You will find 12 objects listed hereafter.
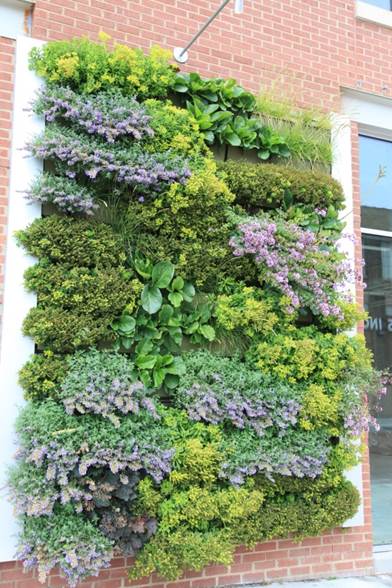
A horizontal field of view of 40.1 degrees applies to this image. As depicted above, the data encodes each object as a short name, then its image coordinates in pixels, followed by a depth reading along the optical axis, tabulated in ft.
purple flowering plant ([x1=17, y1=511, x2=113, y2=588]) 11.30
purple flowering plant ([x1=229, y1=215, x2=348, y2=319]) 14.51
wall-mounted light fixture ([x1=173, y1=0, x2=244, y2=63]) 14.99
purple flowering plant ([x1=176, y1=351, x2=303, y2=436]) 13.51
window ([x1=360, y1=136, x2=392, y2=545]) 18.02
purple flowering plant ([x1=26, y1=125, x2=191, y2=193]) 12.80
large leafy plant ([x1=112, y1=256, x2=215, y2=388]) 13.38
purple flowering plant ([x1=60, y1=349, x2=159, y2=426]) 11.91
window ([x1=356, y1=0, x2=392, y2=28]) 19.33
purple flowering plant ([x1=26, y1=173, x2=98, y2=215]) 12.75
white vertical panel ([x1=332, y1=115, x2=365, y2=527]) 17.58
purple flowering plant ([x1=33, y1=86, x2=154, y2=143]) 13.07
